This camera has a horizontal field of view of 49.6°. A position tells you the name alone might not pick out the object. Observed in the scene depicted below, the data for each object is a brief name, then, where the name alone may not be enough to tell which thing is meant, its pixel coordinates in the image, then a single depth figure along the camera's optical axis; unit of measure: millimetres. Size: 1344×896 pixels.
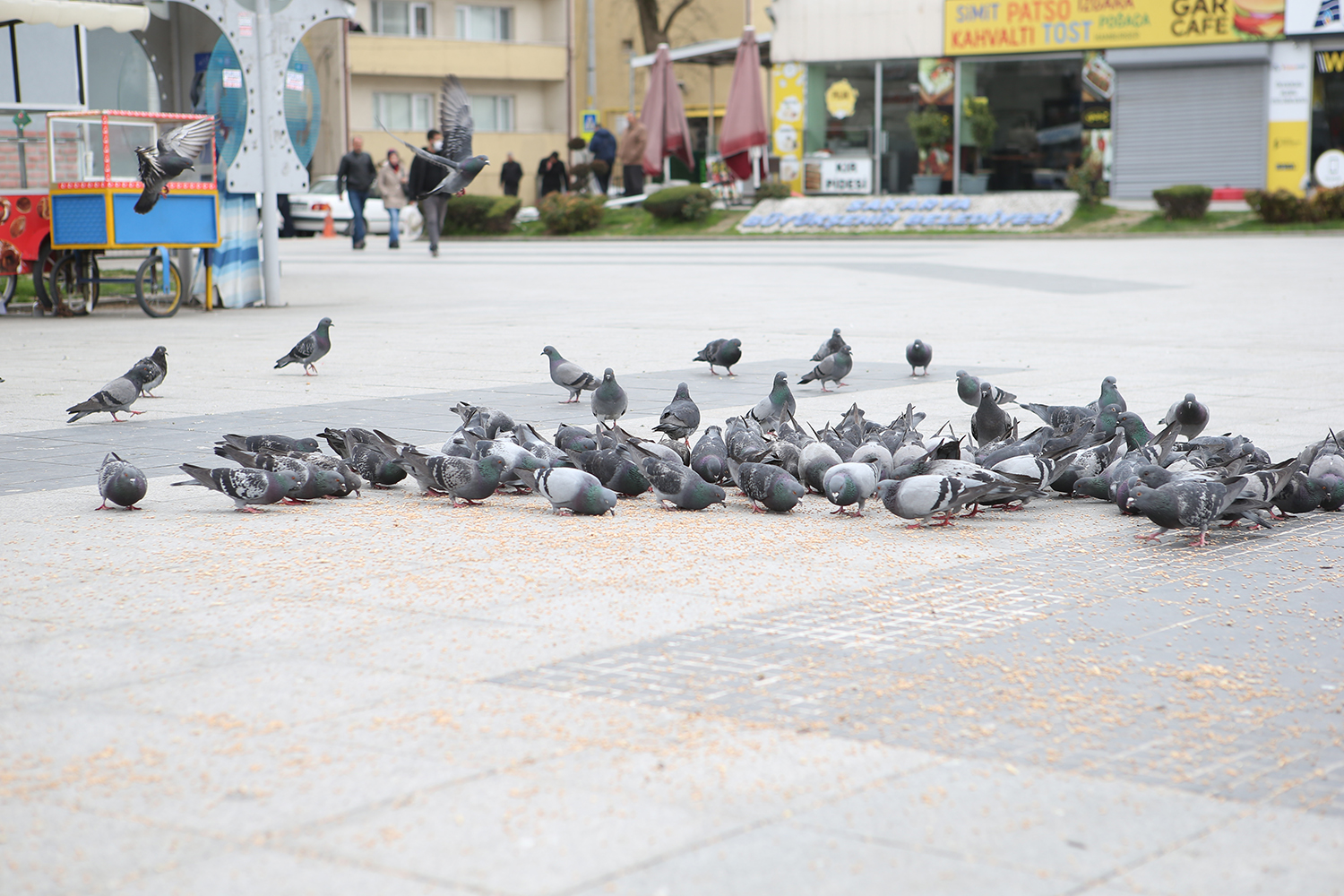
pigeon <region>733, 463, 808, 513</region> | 5477
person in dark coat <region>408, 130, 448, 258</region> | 24106
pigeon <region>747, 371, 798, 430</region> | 6773
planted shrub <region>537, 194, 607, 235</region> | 29781
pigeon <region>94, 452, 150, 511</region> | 5355
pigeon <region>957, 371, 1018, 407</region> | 7109
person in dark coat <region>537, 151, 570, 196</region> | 33250
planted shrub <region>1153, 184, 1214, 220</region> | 26453
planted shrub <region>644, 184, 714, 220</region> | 29656
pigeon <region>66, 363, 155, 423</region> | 7344
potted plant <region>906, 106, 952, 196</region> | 31578
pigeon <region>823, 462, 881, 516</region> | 5348
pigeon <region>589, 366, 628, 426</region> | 6953
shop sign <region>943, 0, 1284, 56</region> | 28234
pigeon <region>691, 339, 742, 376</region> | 9031
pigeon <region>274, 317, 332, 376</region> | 9273
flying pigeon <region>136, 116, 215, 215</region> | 12203
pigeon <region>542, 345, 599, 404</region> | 8102
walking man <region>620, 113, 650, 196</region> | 32312
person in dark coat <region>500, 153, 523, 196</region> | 34625
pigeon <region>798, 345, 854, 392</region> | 8453
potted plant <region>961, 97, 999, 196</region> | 31359
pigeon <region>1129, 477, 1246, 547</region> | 4859
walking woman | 27219
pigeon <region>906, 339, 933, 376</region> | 8922
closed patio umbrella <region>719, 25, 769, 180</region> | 30500
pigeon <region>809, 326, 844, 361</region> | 8578
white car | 35000
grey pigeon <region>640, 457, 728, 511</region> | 5547
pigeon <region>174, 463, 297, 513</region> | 5480
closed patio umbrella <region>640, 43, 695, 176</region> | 31469
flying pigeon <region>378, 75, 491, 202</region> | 12016
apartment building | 43250
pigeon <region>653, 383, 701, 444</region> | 6621
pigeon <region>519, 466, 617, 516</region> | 5422
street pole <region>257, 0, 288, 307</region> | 14289
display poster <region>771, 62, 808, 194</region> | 33094
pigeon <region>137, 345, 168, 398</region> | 8039
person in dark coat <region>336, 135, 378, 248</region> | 25578
